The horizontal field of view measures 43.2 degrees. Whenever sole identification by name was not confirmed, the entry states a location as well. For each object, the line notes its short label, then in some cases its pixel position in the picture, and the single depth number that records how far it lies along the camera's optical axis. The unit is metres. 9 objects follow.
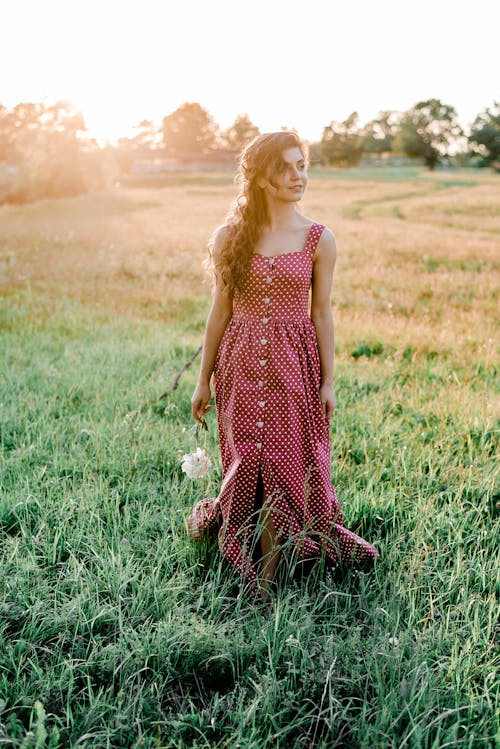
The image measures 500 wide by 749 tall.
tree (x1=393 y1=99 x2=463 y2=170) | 89.50
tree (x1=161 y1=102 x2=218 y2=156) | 88.44
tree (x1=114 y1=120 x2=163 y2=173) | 71.56
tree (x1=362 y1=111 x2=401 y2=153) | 99.12
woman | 2.72
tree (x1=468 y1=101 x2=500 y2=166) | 77.44
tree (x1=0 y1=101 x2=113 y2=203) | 42.47
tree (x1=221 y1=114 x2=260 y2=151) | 88.44
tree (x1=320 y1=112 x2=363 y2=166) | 90.62
